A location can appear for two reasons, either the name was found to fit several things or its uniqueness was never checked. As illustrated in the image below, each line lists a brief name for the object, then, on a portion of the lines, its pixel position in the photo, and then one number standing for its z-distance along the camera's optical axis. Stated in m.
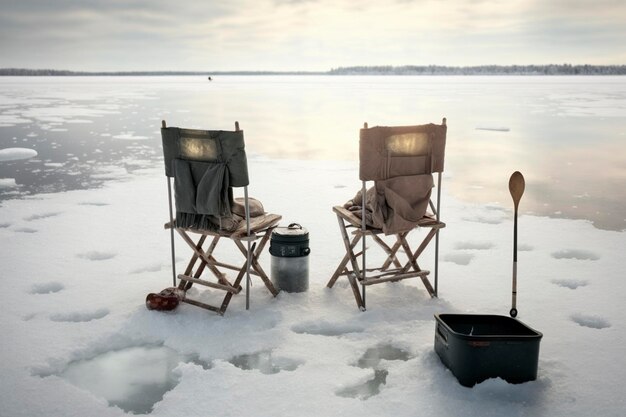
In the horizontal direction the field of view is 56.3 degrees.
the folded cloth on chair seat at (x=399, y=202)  4.36
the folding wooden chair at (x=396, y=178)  4.29
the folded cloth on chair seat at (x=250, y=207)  4.69
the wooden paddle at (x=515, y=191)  3.83
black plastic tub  3.34
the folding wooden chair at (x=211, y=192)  4.19
